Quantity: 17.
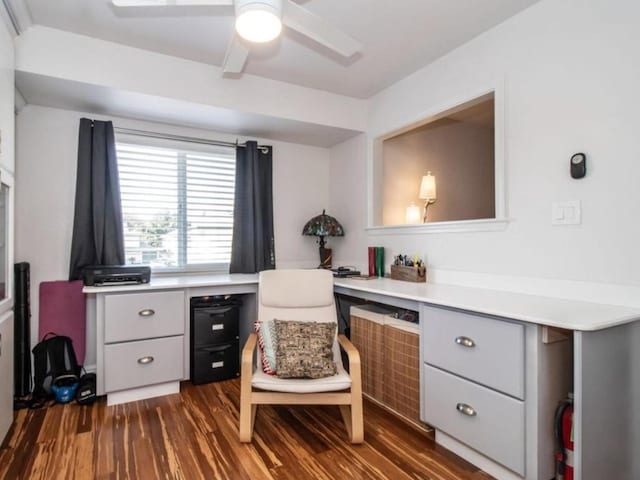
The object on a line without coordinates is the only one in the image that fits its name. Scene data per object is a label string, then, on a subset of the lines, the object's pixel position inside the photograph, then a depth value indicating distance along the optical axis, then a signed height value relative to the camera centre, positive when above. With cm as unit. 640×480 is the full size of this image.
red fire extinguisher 146 -81
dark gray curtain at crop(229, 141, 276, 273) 338 +21
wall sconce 331 +47
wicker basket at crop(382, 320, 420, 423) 211 -80
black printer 247 -25
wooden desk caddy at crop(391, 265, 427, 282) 266 -26
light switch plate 183 +13
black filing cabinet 280 -79
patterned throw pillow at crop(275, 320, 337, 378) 202 -64
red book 311 -20
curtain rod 299 +90
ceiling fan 140 +94
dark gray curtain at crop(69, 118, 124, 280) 275 +28
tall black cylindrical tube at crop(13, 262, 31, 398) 245 -62
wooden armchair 194 -80
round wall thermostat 180 +37
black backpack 254 -89
